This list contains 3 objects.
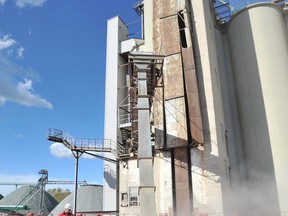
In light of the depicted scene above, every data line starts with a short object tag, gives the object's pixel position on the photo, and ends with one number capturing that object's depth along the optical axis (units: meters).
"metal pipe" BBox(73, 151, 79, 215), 25.56
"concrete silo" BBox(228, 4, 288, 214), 23.48
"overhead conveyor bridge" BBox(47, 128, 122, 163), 27.17
